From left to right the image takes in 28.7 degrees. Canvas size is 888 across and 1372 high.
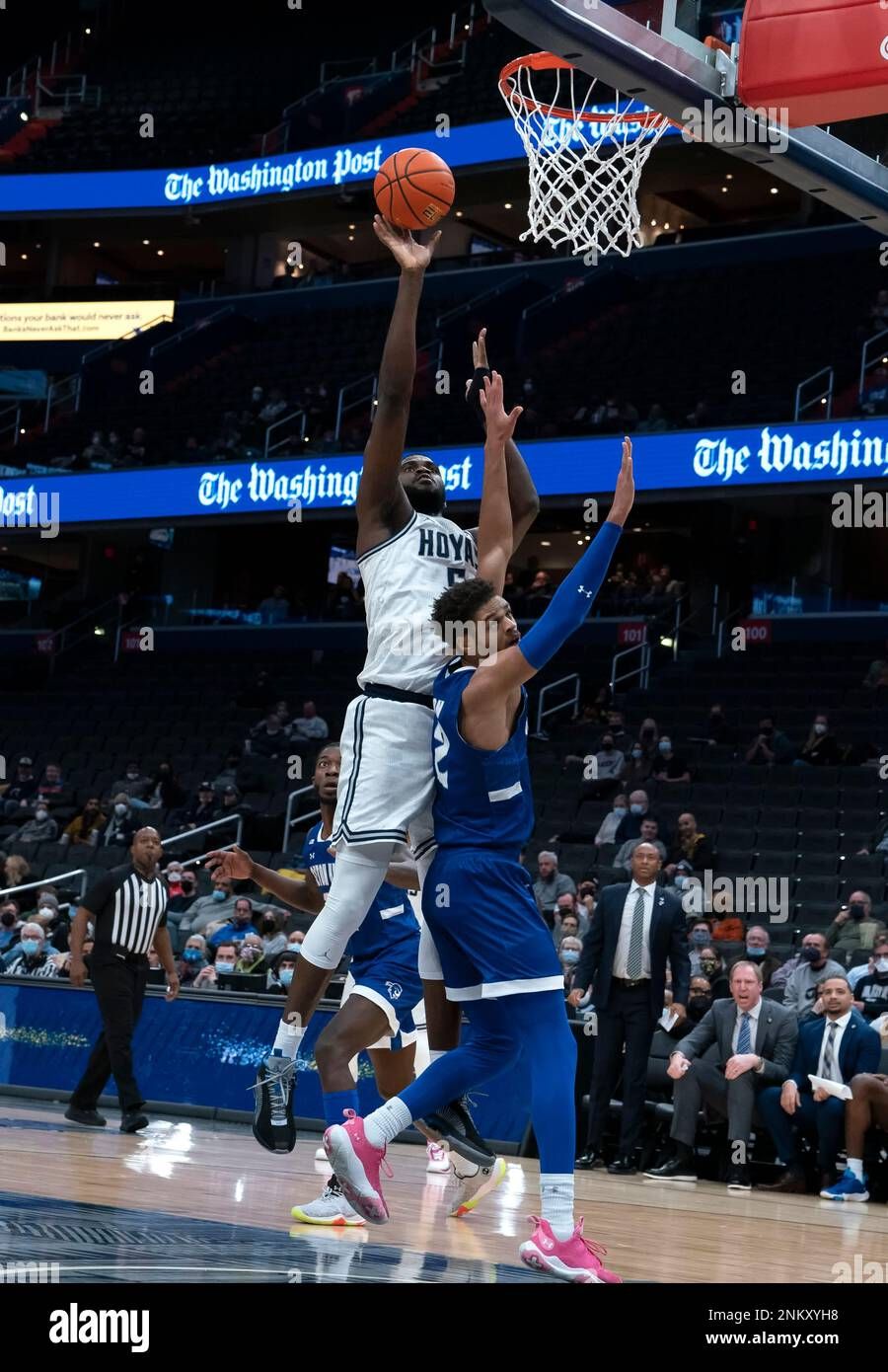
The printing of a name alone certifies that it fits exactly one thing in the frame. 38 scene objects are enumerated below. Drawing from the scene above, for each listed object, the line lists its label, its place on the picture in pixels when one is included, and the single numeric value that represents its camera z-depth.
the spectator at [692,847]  16.12
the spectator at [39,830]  21.67
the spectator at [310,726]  22.17
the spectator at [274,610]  27.48
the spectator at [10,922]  16.86
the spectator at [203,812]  20.88
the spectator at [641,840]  16.06
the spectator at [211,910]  16.55
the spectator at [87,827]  21.16
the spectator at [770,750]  18.73
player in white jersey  5.86
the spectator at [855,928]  13.74
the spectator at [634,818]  17.52
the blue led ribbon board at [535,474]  20.05
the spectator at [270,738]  22.34
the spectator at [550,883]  15.63
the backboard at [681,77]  6.13
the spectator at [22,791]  22.98
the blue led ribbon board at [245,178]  27.41
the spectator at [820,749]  18.31
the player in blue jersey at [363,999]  6.21
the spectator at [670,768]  18.66
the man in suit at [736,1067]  10.36
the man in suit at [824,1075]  10.19
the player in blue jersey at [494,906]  5.16
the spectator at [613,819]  17.72
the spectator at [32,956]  15.14
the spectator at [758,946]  13.34
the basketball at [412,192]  6.25
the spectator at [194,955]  15.12
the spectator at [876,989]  11.95
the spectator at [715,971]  11.73
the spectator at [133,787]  22.06
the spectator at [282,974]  13.17
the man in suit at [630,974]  10.60
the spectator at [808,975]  12.19
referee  11.15
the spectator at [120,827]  20.82
